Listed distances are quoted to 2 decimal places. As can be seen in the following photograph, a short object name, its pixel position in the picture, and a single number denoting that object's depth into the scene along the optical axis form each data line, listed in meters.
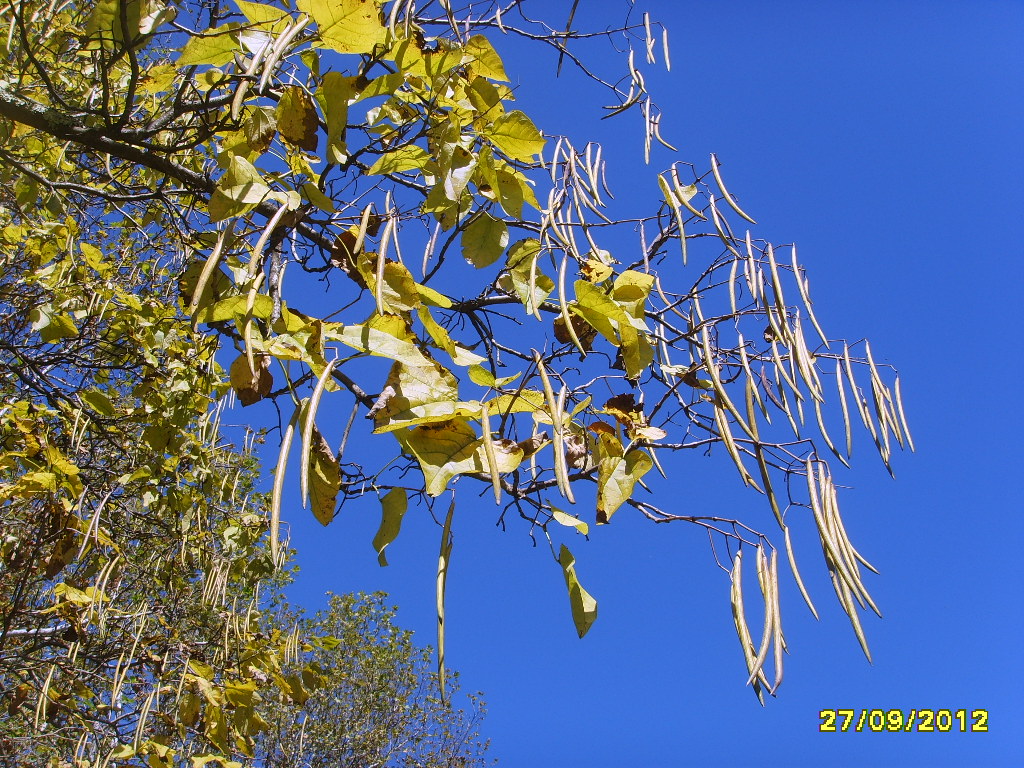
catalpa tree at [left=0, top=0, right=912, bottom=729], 0.79
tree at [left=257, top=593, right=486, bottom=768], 7.07
